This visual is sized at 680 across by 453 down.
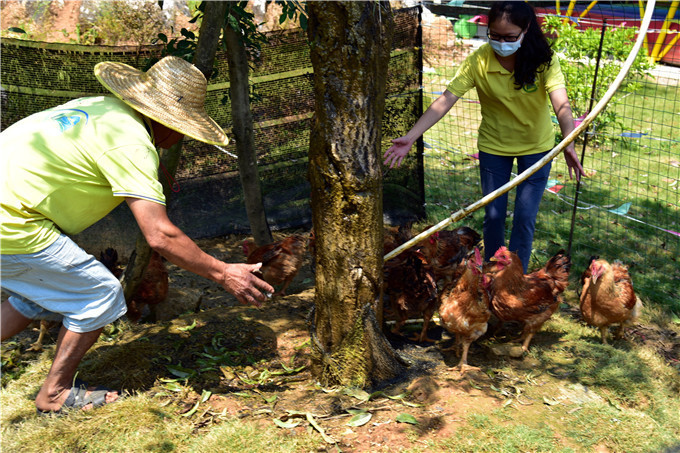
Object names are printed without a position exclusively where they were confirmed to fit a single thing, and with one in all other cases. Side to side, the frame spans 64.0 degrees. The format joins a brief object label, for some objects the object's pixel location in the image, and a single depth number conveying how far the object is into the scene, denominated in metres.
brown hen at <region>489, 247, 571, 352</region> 4.25
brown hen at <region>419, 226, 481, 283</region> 5.14
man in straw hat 2.89
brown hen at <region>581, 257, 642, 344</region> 4.31
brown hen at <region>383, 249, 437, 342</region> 4.41
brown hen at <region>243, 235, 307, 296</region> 5.52
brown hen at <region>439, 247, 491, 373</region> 4.05
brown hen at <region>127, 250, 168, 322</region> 4.79
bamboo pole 3.41
